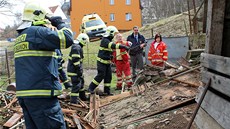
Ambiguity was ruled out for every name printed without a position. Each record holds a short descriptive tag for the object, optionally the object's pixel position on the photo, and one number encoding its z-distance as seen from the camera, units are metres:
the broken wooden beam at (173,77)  6.34
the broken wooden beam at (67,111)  6.43
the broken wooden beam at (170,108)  4.76
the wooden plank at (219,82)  2.73
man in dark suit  10.65
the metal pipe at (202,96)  3.22
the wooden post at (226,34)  3.12
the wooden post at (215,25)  3.16
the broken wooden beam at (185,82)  6.20
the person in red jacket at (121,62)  10.06
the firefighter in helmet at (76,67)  7.86
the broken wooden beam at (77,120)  5.72
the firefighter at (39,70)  3.93
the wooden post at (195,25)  14.03
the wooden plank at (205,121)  3.05
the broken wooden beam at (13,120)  6.02
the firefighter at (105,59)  9.06
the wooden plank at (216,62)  2.77
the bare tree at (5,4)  25.07
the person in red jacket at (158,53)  9.12
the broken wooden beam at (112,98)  7.80
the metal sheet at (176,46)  10.85
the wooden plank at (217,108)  2.71
